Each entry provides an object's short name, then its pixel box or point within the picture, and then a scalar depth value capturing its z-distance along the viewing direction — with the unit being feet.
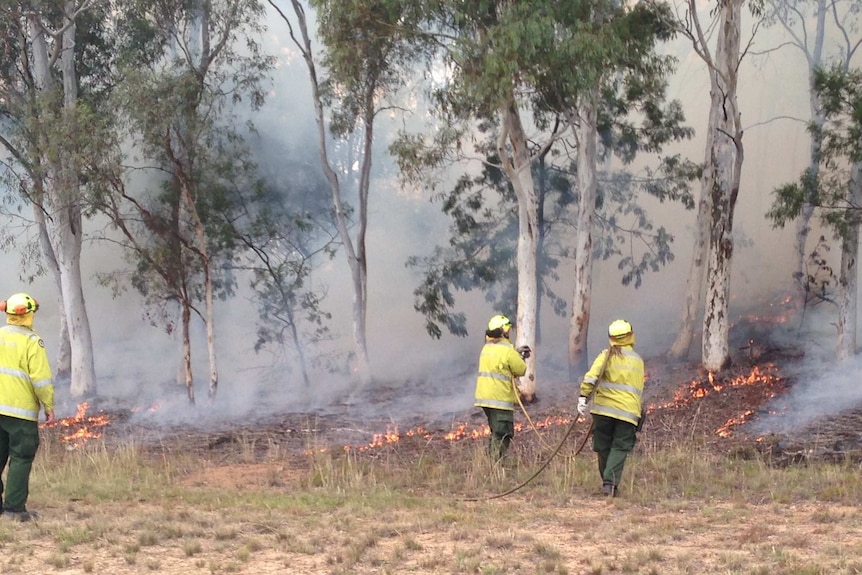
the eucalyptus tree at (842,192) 51.08
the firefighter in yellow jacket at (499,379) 33.32
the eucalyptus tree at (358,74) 53.26
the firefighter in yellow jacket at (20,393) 24.91
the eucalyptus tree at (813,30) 77.56
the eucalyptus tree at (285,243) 79.41
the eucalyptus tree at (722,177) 54.24
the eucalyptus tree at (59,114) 61.93
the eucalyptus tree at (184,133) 60.75
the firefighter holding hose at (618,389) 28.63
